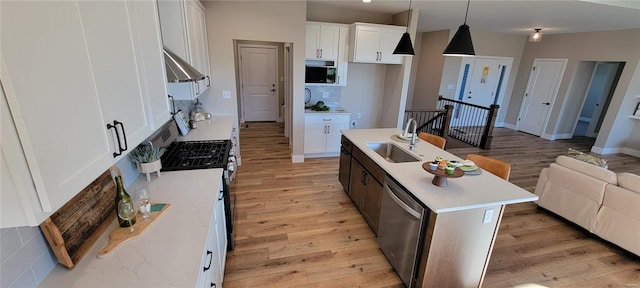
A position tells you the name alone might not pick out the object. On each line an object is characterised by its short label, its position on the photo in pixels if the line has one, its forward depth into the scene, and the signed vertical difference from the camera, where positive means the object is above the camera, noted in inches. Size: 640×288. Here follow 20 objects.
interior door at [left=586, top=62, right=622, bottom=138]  273.0 -3.4
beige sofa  103.4 -49.0
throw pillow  128.4 -36.7
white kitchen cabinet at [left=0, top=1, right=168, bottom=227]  27.1 -3.4
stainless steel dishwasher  76.9 -48.0
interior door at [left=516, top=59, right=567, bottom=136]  264.7 -12.0
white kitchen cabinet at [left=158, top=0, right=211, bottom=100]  101.4 +12.6
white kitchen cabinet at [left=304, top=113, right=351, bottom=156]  187.3 -41.5
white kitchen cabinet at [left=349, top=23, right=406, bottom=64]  181.3 +21.9
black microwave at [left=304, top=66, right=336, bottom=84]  186.5 -1.8
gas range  88.0 -31.9
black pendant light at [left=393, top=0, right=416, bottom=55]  120.4 +13.2
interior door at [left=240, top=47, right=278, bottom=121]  278.5 -14.7
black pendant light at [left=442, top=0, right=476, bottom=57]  105.0 +13.3
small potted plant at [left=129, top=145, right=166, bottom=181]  75.8 -26.6
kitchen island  72.1 -39.0
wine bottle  57.0 -27.9
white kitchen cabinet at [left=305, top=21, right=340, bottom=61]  178.4 +21.0
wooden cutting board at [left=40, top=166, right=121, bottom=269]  44.3 -29.9
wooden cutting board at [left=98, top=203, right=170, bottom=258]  50.6 -34.6
